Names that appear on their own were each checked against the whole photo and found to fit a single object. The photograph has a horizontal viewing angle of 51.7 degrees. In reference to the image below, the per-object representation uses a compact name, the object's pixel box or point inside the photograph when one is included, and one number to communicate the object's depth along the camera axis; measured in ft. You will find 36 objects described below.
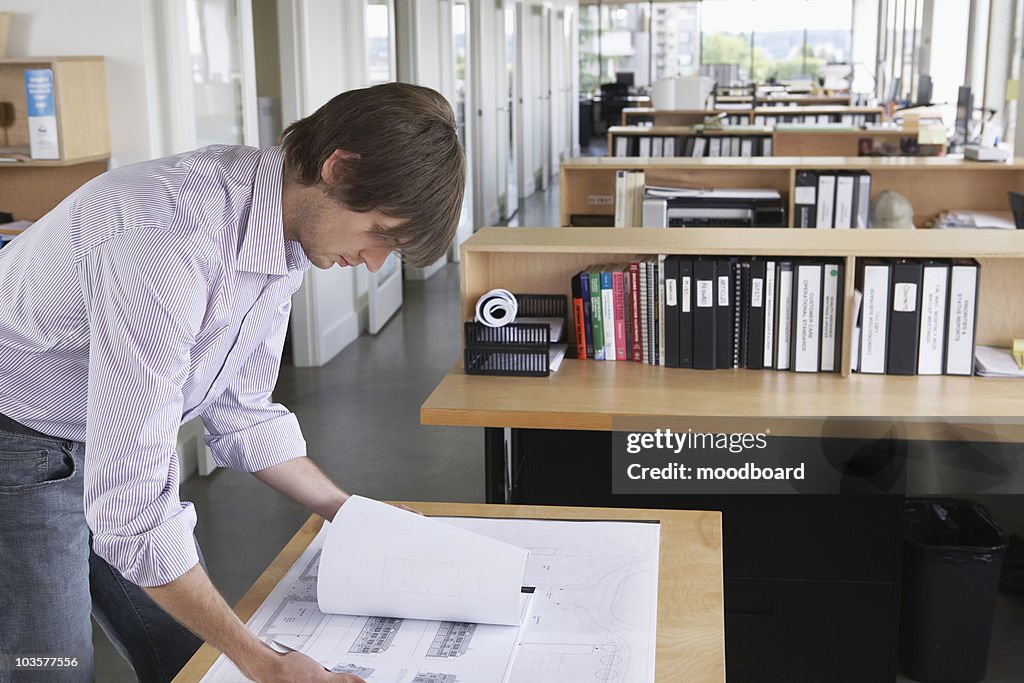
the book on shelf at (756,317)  9.45
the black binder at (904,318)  9.24
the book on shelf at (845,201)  16.37
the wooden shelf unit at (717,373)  8.50
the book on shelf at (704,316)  9.50
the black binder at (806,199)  16.43
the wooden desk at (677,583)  4.43
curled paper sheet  4.65
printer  15.02
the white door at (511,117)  35.45
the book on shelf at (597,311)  9.87
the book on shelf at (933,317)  9.24
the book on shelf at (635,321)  9.82
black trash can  8.93
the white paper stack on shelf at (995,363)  9.21
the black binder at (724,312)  9.47
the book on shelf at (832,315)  9.36
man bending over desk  4.06
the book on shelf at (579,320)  9.99
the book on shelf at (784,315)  9.39
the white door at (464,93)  28.43
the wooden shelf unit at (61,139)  12.15
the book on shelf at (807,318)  9.38
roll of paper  9.72
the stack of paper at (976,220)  16.03
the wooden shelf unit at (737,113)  28.25
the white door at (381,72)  21.53
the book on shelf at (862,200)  16.39
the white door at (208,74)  13.14
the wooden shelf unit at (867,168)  17.22
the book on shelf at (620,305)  9.85
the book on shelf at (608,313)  9.86
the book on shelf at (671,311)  9.59
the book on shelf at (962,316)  9.23
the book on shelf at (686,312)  9.56
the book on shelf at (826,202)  16.35
